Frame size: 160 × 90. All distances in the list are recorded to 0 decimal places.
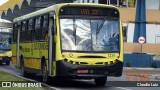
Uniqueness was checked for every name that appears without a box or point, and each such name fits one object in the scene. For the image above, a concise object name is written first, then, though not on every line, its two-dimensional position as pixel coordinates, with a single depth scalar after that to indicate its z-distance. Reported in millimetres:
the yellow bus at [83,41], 17922
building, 49844
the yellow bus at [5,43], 38125
